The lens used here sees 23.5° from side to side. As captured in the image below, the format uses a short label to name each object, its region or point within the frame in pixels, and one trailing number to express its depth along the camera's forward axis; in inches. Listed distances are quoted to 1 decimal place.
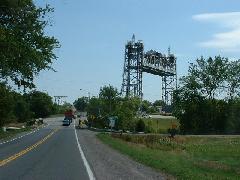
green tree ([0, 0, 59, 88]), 1713.8
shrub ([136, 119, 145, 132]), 3500.7
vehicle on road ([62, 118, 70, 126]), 4827.3
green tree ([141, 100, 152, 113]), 6154.0
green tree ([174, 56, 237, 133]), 3575.3
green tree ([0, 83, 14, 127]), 2622.8
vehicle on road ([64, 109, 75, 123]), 5032.5
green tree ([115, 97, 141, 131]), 3708.2
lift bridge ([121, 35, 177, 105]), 4522.6
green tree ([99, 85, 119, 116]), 4618.6
